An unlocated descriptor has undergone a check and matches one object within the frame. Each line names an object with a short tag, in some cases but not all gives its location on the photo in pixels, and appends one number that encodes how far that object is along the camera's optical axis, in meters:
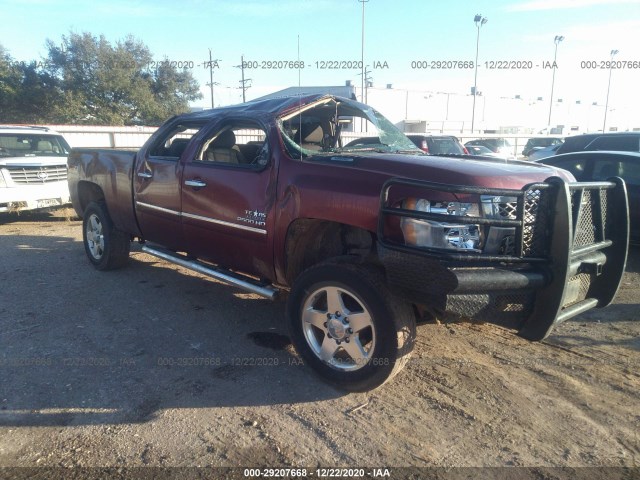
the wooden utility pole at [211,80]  32.20
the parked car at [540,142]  23.94
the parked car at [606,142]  10.59
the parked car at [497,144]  23.70
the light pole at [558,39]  39.65
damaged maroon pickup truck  2.83
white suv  9.01
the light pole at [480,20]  34.91
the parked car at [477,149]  20.30
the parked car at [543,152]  19.18
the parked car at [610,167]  6.55
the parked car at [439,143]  13.90
